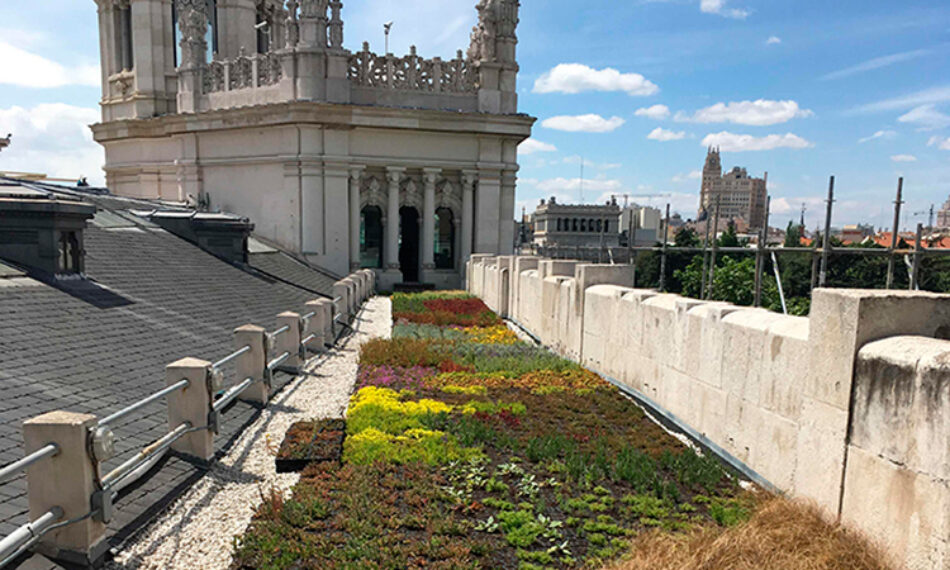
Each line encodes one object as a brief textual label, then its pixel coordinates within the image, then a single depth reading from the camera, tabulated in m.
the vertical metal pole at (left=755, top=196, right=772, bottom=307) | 11.34
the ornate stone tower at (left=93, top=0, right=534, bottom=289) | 29.03
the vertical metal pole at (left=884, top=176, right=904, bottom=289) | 9.81
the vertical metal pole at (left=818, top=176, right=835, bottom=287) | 10.09
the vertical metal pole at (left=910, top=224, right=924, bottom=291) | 9.04
